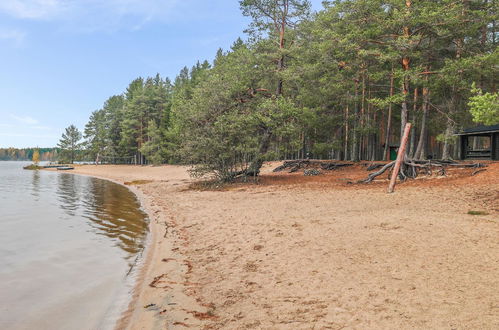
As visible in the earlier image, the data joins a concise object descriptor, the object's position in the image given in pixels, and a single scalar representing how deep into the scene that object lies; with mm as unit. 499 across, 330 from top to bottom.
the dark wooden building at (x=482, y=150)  24547
